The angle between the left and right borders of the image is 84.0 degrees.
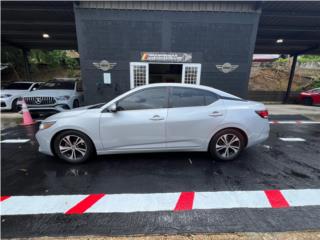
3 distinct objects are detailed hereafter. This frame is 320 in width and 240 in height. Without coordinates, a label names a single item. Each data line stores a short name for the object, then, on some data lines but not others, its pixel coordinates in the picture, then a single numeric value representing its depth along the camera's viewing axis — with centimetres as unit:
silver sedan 321
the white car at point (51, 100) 654
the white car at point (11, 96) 799
